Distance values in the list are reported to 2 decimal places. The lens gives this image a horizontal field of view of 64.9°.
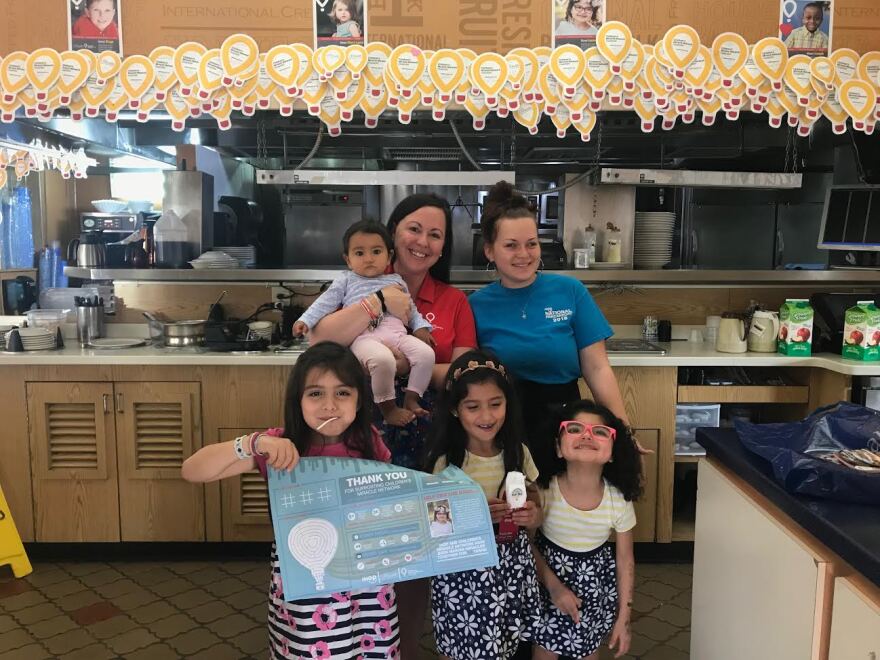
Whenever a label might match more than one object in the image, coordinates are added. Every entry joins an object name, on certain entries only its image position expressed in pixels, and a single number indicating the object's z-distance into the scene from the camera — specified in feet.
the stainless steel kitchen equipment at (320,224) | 19.02
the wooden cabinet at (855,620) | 3.46
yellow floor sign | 10.03
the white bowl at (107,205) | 18.93
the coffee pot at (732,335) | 10.98
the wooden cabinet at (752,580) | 4.03
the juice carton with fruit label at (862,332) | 10.09
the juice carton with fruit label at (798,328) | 10.64
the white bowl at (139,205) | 19.57
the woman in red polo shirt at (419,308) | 6.30
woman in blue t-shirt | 6.37
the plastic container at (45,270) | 15.93
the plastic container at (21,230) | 15.64
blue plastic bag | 4.08
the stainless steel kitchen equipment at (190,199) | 13.73
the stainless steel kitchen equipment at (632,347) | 10.98
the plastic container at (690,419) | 10.61
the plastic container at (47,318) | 11.18
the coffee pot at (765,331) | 11.04
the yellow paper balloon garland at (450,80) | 9.90
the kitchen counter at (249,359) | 10.08
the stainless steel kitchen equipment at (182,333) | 11.27
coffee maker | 12.62
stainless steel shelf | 12.04
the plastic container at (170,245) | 12.48
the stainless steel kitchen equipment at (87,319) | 11.69
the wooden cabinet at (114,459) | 10.28
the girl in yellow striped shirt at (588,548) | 6.00
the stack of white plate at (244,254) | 13.80
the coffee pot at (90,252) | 12.49
